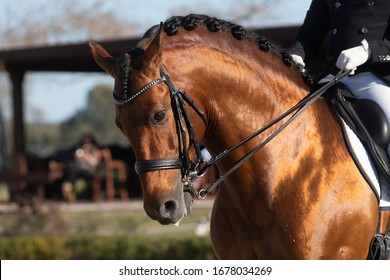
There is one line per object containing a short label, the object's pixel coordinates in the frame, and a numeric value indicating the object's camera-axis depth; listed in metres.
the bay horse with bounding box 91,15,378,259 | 8.34
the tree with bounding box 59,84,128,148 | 73.50
